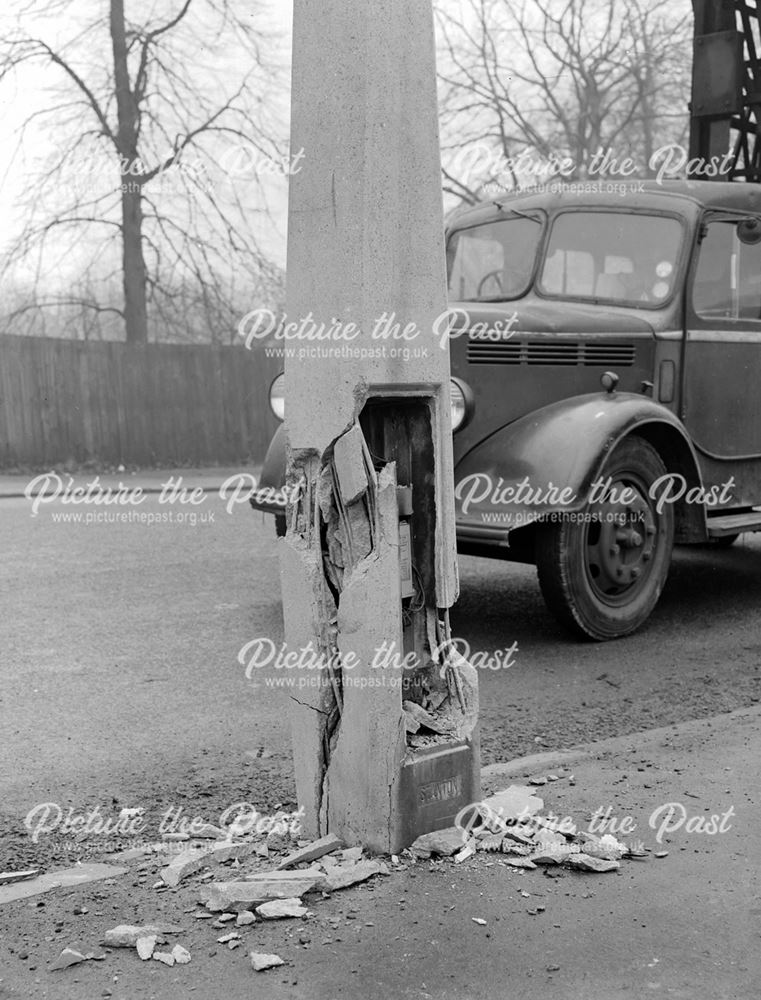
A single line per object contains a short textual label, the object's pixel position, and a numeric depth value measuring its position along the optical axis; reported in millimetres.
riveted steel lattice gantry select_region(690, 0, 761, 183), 10336
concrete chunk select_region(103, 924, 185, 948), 3012
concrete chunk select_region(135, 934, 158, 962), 2949
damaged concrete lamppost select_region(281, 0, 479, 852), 3293
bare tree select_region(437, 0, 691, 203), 22797
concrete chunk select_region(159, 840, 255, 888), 3375
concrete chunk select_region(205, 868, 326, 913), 3154
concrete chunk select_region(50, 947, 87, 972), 2918
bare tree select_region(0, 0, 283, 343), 20172
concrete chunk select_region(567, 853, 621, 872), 3407
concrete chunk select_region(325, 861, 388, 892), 3273
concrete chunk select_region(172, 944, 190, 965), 2928
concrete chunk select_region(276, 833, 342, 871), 3375
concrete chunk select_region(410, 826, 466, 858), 3449
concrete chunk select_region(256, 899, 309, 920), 3105
